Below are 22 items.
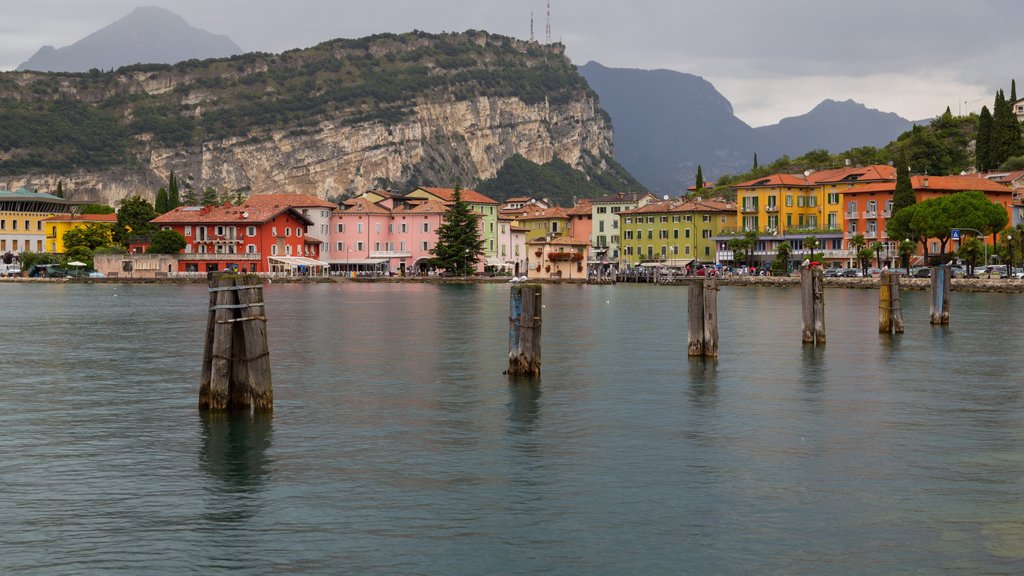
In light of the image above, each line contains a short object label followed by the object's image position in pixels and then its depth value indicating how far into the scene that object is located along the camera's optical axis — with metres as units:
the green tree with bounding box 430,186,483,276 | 141.62
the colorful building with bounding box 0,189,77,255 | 165.25
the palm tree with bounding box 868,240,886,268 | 127.19
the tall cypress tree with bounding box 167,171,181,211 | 169.36
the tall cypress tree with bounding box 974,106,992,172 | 148.38
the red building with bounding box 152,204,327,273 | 140.50
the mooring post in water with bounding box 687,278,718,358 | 32.97
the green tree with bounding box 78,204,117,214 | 185.88
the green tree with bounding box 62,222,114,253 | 149.75
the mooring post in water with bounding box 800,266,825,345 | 38.25
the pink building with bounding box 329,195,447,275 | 157.38
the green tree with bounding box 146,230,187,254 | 140.25
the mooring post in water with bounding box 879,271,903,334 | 47.44
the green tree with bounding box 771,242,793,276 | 136.25
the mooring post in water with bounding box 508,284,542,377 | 28.05
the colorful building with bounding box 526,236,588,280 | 144.62
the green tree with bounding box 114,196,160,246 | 147.12
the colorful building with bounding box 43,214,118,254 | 166.00
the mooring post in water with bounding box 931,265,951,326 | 52.69
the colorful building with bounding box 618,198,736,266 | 157.12
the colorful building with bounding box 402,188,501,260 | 161.38
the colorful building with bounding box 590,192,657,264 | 170.38
